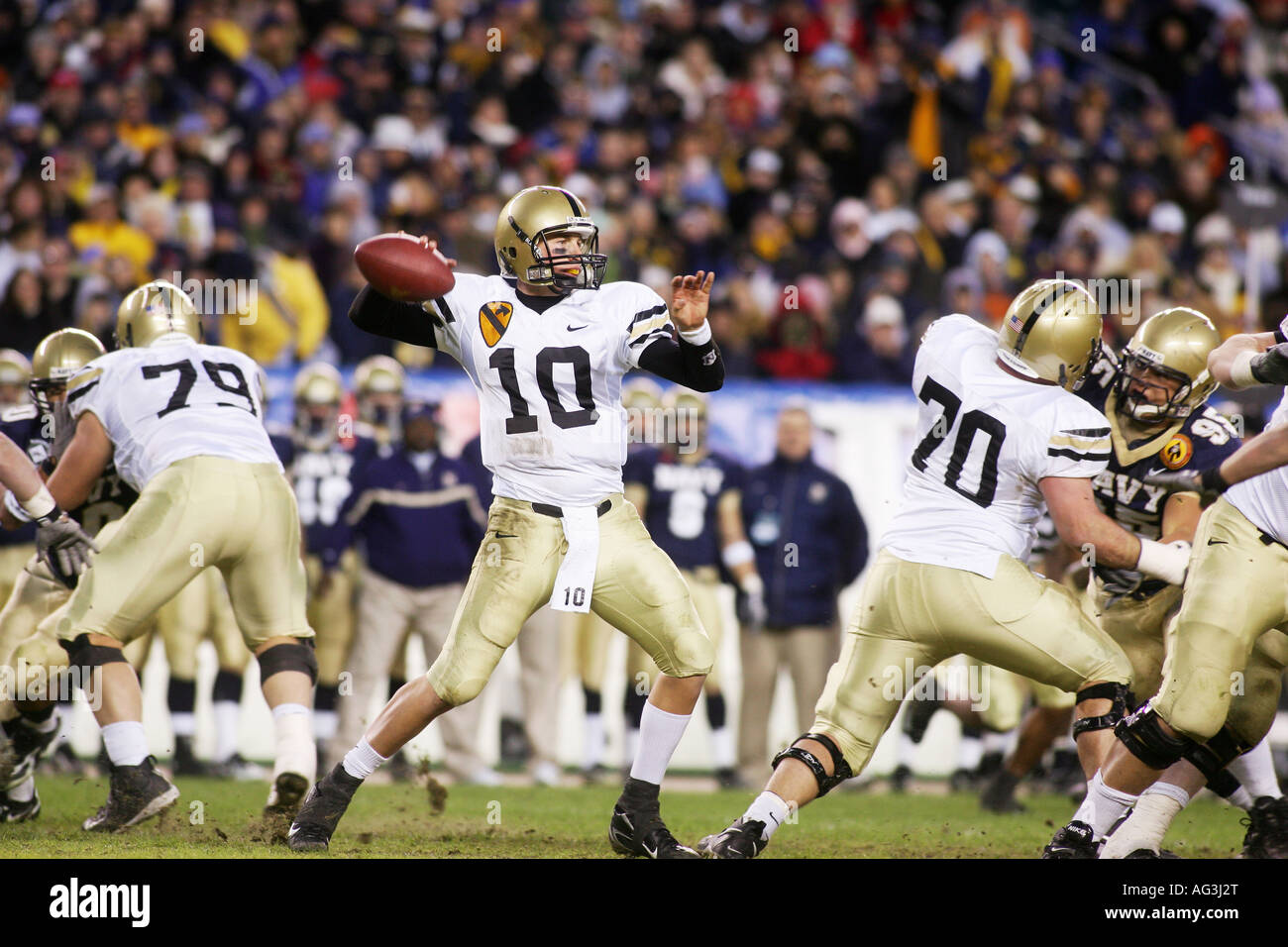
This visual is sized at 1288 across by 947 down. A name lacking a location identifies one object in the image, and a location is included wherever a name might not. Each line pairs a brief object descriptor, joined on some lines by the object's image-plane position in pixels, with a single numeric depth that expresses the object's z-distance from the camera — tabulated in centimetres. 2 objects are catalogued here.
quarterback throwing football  906
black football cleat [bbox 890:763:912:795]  1577
